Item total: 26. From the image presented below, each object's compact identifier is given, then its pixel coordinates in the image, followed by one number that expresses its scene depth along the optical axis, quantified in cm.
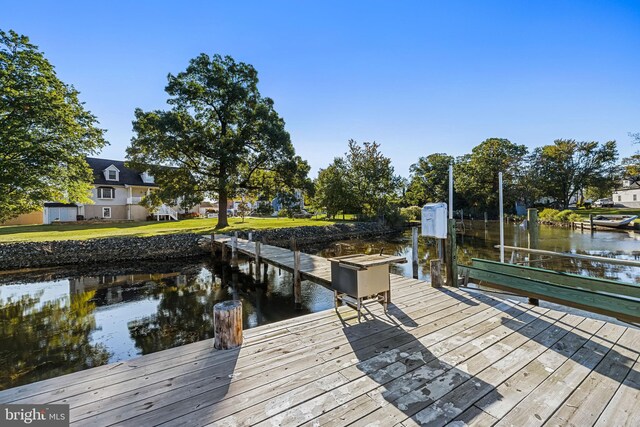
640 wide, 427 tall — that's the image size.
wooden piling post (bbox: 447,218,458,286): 590
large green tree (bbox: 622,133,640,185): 3105
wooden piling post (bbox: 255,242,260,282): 1142
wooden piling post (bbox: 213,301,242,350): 345
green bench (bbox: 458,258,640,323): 391
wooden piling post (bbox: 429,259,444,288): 596
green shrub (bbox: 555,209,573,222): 3010
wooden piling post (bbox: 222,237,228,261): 1479
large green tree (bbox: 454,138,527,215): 4047
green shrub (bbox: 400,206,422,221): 3488
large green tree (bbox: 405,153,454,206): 4494
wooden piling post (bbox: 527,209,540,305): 689
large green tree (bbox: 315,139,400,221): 3119
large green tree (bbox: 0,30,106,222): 1282
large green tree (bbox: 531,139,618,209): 4059
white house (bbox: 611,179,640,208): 4503
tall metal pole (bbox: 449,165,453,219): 545
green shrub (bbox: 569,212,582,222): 2895
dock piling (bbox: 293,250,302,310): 821
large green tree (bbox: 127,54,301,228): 1878
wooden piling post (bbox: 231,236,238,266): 1338
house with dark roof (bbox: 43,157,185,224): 2666
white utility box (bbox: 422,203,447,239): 580
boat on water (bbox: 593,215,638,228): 2419
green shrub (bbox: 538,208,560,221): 3300
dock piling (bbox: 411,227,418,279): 804
